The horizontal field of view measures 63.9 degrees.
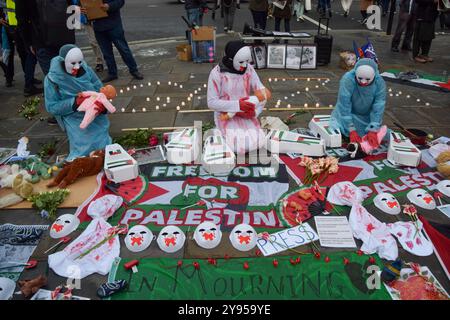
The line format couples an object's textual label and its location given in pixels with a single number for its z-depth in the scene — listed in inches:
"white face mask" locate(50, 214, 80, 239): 119.6
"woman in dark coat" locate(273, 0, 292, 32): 353.4
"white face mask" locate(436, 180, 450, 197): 137.1
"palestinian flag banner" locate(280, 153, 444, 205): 142.1
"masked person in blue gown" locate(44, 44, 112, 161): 158.6
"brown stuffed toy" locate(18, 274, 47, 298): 97.6
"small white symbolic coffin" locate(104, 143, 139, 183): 145.2
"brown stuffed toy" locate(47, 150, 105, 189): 147.2
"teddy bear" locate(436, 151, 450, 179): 145.6
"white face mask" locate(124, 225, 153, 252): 113.1
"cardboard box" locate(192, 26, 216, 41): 302.0
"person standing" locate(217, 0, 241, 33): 398.3
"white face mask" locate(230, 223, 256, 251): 112.4
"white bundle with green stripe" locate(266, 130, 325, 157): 163.6
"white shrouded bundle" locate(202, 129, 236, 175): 150.6
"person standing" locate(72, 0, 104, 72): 279.0
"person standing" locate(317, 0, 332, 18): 509.7
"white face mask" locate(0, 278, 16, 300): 97.0
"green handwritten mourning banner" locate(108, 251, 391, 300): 97.6
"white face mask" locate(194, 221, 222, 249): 113.3
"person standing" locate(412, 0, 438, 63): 293.6
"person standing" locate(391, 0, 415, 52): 324.5
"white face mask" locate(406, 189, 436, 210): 130.2
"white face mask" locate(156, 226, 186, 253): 112.6
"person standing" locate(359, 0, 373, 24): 466.7
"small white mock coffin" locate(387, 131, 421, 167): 153.3
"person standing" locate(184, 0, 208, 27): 337.4
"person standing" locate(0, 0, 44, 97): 235.8
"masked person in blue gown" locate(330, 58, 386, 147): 162.7
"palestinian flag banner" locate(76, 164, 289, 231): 126.7
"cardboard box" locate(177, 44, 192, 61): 328.5
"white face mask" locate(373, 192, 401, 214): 127.0
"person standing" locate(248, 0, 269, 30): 349.1
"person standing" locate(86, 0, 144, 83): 249.6
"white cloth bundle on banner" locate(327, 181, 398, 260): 110.4
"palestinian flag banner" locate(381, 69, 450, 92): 251.8
